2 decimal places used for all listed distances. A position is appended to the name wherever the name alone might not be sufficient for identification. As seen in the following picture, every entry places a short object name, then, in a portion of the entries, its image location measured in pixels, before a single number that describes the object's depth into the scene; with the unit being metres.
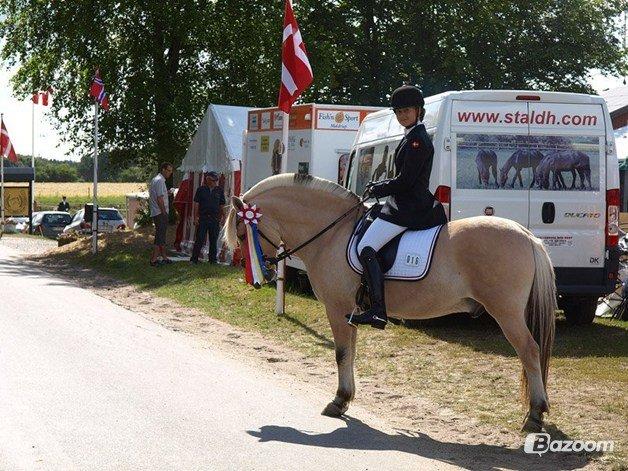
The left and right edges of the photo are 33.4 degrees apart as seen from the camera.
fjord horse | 8.57
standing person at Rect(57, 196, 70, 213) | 57.49
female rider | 8.74
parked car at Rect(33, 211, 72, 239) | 49.41
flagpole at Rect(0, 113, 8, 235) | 49.72
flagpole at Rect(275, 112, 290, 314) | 15.95
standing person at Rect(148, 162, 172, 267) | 23.12
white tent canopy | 25.36
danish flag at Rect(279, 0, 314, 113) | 15.61
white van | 13.37
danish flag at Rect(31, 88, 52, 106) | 38.41
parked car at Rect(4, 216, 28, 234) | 55.08
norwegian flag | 29.34
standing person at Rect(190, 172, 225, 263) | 24.17
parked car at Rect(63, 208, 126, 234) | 44.19
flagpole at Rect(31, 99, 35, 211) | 68.44
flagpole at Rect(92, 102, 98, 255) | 29.33
